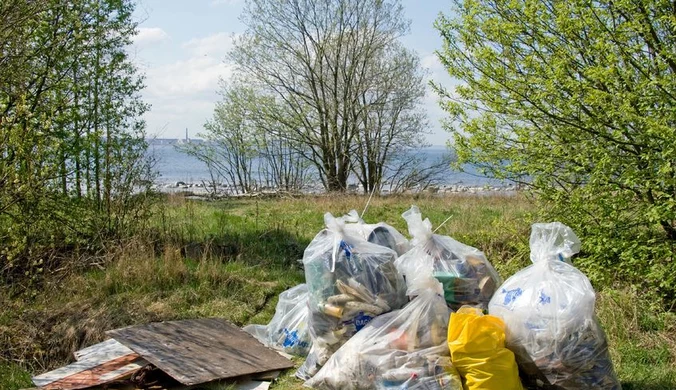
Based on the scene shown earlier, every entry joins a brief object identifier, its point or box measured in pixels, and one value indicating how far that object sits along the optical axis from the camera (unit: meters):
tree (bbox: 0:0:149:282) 5.11
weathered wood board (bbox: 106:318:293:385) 4.19
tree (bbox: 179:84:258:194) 19.53
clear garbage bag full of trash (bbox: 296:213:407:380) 4.05
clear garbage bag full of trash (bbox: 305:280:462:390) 3.55
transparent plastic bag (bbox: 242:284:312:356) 4.79
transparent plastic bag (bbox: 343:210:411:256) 4.80
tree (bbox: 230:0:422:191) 18.31
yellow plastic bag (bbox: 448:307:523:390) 3.46
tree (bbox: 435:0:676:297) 4.82
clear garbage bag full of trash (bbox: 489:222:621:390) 3.48
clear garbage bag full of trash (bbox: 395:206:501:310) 4.24
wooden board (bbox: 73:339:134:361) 4.47
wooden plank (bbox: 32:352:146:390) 4.00
